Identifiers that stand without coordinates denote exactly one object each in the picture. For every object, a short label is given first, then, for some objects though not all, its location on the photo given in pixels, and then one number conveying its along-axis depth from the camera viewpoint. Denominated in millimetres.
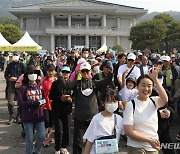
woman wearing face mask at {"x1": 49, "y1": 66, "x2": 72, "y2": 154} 4740
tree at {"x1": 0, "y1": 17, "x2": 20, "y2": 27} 100312
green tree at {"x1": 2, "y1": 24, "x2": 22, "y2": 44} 49625
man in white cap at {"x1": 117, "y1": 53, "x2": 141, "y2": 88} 5700
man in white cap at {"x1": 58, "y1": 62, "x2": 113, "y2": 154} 4215
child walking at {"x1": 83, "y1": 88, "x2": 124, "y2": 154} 3010
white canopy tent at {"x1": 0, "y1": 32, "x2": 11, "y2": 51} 16953
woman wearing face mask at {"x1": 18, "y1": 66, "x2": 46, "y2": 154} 4340
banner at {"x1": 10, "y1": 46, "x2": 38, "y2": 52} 18894
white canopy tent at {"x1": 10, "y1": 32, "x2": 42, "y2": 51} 18969
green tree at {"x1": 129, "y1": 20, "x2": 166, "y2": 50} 43625
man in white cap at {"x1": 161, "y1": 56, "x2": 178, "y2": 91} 7196
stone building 60188
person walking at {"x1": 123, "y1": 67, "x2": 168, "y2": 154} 2865
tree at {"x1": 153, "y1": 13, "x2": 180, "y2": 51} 44719
